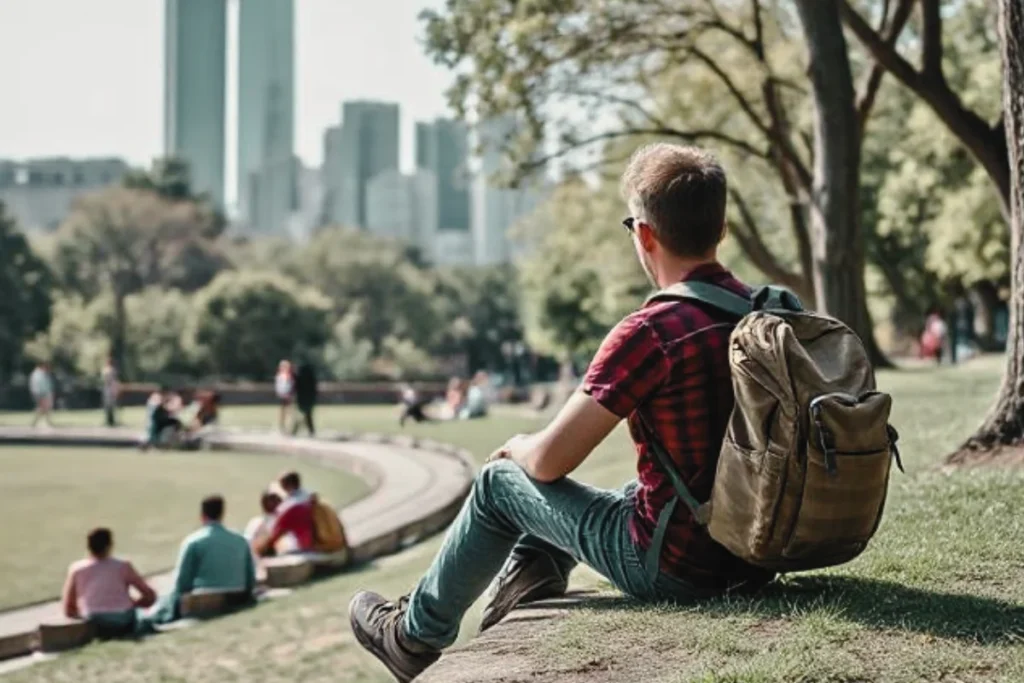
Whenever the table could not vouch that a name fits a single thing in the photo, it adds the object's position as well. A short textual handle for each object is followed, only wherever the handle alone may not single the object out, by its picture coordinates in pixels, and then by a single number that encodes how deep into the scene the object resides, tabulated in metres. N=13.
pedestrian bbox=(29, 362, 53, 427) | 37.75
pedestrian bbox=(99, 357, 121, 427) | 36.03
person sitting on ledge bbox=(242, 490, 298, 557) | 12.56
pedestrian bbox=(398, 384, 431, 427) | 34.38
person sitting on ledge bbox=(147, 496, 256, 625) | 10.53
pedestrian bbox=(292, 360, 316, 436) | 30.36
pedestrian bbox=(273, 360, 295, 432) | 31.98
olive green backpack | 3.74
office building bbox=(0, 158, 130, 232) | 181.12
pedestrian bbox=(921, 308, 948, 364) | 40.16
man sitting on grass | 4.04
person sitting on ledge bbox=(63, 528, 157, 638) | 9.77
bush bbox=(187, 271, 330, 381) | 66.50
